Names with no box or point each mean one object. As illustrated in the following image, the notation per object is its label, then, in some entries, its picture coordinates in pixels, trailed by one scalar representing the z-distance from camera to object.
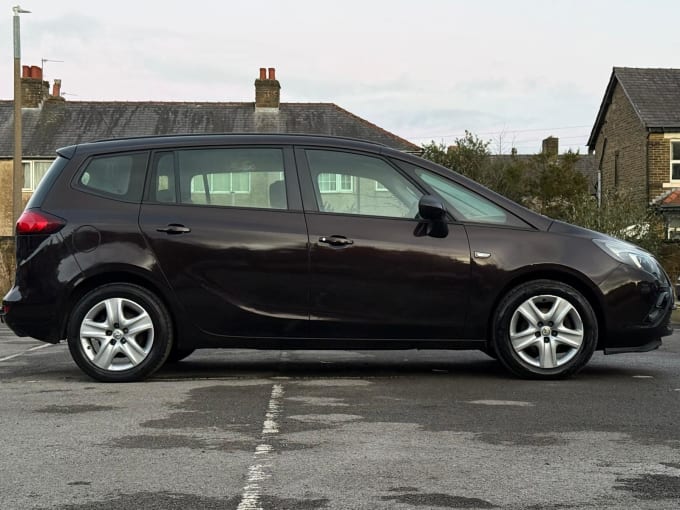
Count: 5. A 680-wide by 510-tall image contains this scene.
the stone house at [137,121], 48.22
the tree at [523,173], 47.84
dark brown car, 7.40
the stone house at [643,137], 36.38
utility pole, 23.38
